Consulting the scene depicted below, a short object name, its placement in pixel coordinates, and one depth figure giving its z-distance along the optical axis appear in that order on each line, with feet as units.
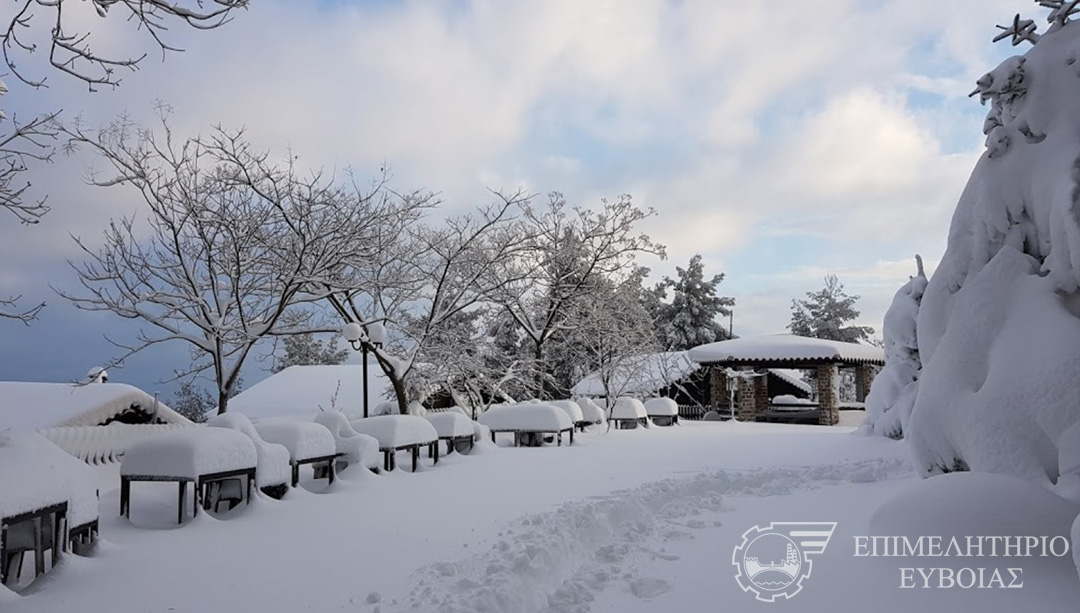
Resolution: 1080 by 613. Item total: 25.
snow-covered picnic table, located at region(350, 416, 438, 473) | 33.86
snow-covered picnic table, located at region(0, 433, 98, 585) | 14.16
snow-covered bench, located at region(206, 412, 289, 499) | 24.02
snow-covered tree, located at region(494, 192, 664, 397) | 78.69
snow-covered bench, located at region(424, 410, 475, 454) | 41.09
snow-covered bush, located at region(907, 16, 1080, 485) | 15.17
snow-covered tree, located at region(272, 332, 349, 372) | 134.72
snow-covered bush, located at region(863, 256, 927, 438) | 47.60
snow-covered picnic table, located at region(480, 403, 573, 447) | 48.67
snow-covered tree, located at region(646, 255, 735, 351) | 136.67
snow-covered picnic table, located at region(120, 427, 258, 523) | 20.42
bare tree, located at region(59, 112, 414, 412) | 45.32
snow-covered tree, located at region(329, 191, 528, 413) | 57.36
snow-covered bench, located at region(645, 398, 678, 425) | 80.28
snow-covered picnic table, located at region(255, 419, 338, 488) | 27.30
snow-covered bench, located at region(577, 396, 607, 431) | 65.92
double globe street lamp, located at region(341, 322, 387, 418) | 42.90
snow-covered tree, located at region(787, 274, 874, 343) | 162.50
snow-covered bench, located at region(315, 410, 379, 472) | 31.53
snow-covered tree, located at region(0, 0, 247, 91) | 14.78
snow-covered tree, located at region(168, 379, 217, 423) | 105.40
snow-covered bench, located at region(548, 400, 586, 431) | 59.21
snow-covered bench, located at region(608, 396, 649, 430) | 73.31
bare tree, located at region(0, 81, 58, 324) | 20.56
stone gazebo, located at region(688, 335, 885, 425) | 89.10
